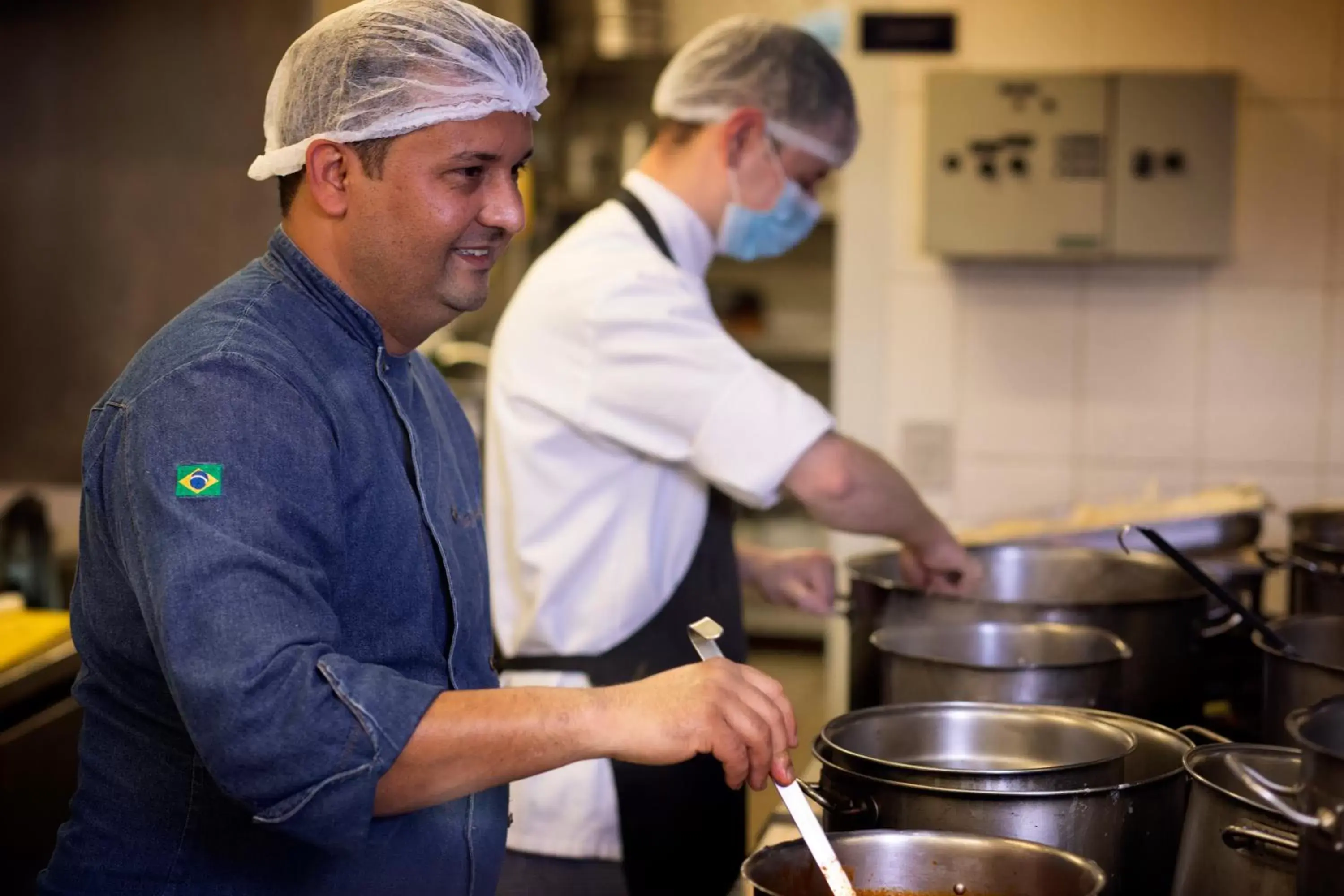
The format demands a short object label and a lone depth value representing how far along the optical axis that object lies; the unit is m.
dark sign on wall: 3.52
